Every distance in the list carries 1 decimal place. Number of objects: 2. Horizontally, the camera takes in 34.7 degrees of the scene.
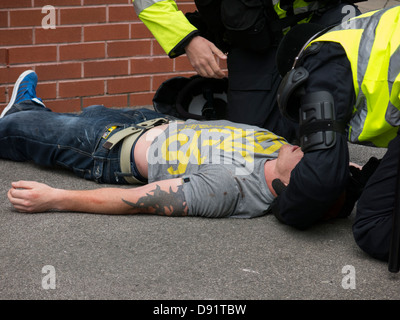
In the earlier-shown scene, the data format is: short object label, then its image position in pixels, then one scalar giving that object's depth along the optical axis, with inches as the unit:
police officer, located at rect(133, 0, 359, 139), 117.3
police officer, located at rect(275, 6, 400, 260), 85.0
